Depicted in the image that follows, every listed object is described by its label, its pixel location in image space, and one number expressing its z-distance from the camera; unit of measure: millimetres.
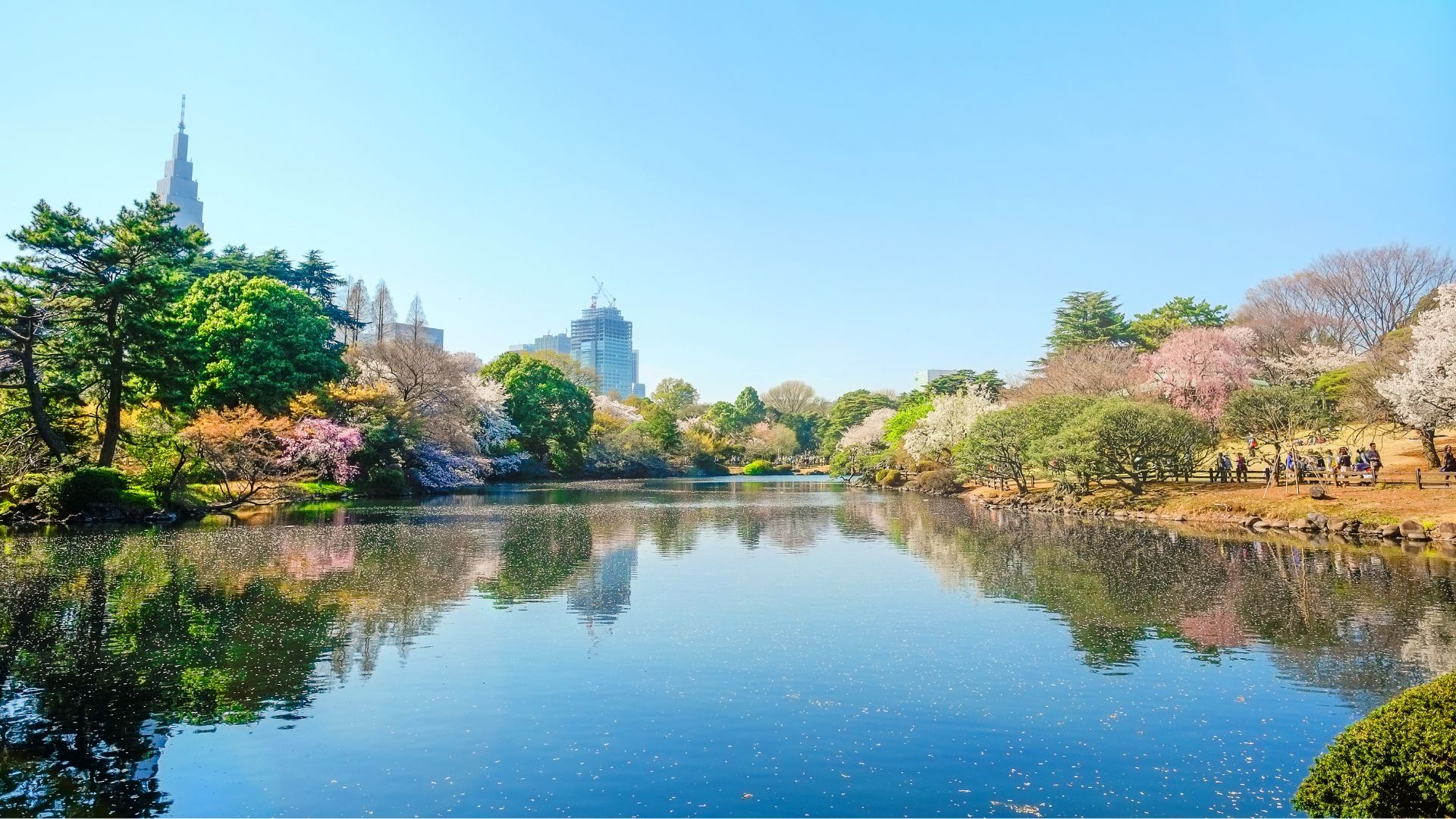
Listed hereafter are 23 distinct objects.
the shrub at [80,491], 25984
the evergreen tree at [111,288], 26688
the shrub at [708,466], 91625
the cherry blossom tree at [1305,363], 47719
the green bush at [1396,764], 4895
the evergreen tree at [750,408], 114688
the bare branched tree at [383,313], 83125
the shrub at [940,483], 52156
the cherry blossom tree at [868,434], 76938
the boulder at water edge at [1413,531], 23016
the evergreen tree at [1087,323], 69125
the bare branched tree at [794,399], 123125
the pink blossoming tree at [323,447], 39875
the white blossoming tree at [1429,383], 27609
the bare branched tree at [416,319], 77375
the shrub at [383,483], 44750
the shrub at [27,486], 26062
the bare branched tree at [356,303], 80125
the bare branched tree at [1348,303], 53750
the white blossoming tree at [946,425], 54094
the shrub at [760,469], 96012
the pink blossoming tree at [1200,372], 48031
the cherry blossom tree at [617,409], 91950
